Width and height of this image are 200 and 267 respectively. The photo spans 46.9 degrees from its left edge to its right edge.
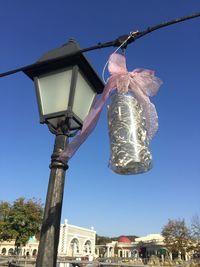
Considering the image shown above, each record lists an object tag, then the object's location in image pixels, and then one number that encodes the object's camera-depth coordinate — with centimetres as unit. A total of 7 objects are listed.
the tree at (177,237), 3117
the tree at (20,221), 2545
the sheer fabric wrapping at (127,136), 134
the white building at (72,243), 3574
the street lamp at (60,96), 163
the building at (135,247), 4150
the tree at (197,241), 2739
